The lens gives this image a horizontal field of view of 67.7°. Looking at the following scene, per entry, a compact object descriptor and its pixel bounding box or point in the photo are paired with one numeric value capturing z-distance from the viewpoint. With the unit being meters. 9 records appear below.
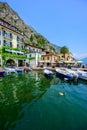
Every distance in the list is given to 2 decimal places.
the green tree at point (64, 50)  46.45
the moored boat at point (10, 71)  18.40
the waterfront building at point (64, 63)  33.18
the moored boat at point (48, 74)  16.96
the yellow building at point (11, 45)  24.29
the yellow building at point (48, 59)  32.78
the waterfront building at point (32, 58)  30.02
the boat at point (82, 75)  15.83
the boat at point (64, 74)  15.37
